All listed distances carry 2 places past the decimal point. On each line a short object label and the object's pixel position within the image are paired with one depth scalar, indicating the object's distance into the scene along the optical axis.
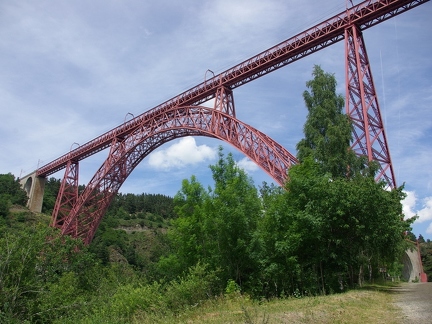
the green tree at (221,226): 14.64
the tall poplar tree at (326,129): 15.61
